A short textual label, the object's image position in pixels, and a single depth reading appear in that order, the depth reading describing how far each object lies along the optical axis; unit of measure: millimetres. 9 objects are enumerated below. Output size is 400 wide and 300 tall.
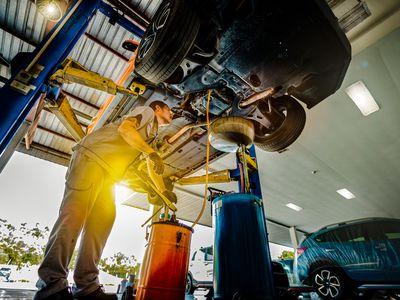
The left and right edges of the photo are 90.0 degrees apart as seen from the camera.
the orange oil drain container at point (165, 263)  1726
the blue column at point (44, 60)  1562
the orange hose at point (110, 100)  2859
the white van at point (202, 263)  4840
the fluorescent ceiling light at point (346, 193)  7203
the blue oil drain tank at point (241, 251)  1314
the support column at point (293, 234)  11094
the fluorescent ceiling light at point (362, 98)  3545
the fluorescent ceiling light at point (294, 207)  8414
